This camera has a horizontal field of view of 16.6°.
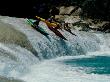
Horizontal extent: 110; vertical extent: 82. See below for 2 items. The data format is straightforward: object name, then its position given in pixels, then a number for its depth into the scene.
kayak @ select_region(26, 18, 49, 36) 21.57
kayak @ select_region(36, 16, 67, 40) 22.30
